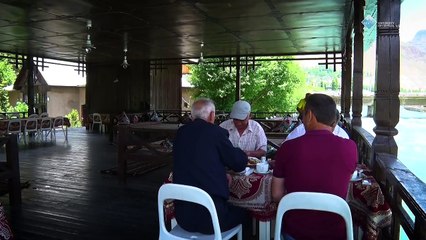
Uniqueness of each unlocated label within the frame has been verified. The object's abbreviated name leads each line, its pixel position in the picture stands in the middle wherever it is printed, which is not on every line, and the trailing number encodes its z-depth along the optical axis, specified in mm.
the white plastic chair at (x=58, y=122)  11070
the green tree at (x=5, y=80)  17491
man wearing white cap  3553
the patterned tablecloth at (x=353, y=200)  2143
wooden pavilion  2785
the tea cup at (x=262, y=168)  2604
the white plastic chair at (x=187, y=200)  1928
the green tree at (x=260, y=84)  17859
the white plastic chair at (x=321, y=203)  1681
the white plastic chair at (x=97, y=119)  13664
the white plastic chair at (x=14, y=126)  9456
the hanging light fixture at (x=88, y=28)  6746
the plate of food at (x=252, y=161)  2880
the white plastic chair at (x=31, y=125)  10023
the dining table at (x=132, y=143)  5590
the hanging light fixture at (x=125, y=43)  8379
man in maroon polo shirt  1783
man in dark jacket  2141
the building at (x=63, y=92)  21281
